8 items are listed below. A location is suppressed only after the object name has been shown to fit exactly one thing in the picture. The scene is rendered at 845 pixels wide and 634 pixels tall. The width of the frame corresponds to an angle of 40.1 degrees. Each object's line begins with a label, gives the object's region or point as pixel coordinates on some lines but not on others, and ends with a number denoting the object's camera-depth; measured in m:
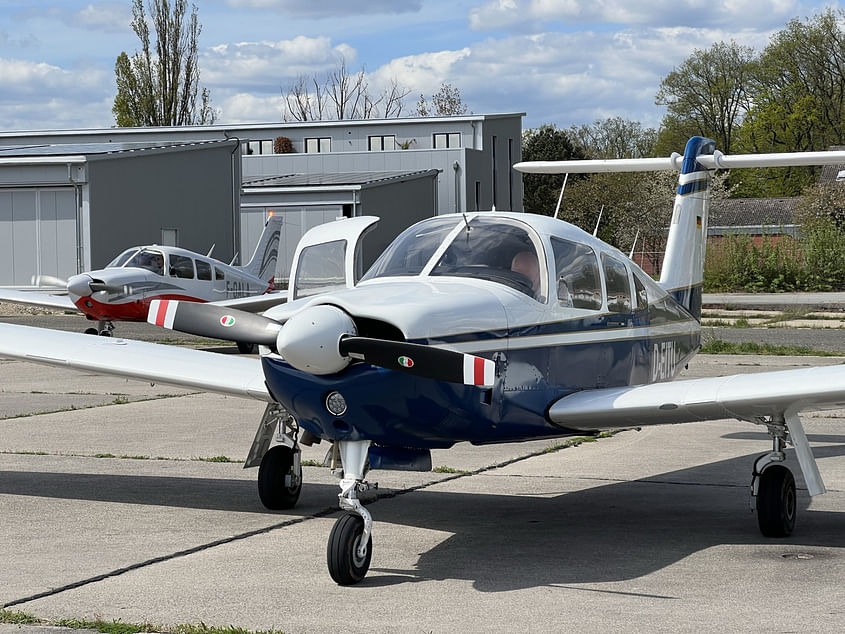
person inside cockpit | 7.11
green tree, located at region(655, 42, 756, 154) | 80.19
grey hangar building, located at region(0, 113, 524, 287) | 31.98
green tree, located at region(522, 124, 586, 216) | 72.00
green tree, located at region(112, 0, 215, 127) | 70.00
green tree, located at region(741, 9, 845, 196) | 75.31
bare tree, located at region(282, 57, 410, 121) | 80.69
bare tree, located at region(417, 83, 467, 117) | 80.06
